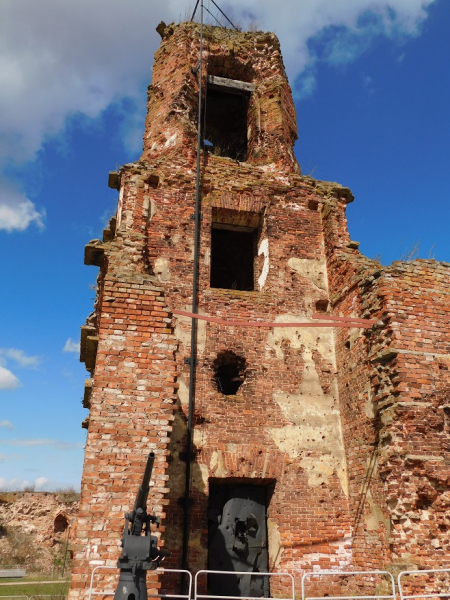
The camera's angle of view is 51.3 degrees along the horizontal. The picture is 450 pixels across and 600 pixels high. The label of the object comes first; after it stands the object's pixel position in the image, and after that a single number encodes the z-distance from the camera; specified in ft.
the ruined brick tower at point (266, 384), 18.39
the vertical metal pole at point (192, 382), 20.25
